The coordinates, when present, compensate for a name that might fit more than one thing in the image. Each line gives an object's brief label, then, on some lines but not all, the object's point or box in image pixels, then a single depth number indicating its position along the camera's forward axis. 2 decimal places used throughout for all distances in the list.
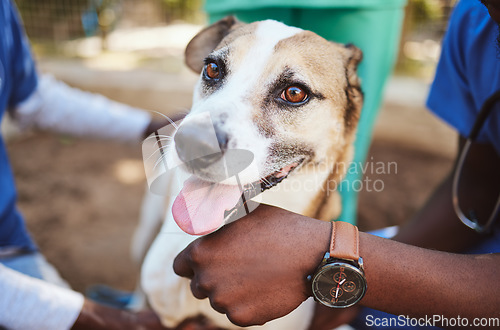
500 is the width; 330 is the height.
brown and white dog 0.44
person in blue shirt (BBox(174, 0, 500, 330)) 0.42
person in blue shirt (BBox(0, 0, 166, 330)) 0.51
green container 0.64
